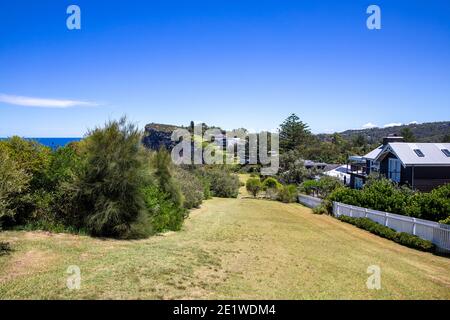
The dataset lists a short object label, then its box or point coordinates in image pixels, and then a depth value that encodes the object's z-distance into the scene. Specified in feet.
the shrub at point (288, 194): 131.34
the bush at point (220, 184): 137.49
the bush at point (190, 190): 82.64
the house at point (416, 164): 102.78
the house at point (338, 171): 194.73
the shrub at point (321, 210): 97.35
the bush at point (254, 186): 144.66
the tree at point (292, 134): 263.49
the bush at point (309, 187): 137.59
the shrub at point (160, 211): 48.62
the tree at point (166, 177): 62.49
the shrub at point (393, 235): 54.21
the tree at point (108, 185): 42.57
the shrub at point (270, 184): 145.61
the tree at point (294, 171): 161.68
